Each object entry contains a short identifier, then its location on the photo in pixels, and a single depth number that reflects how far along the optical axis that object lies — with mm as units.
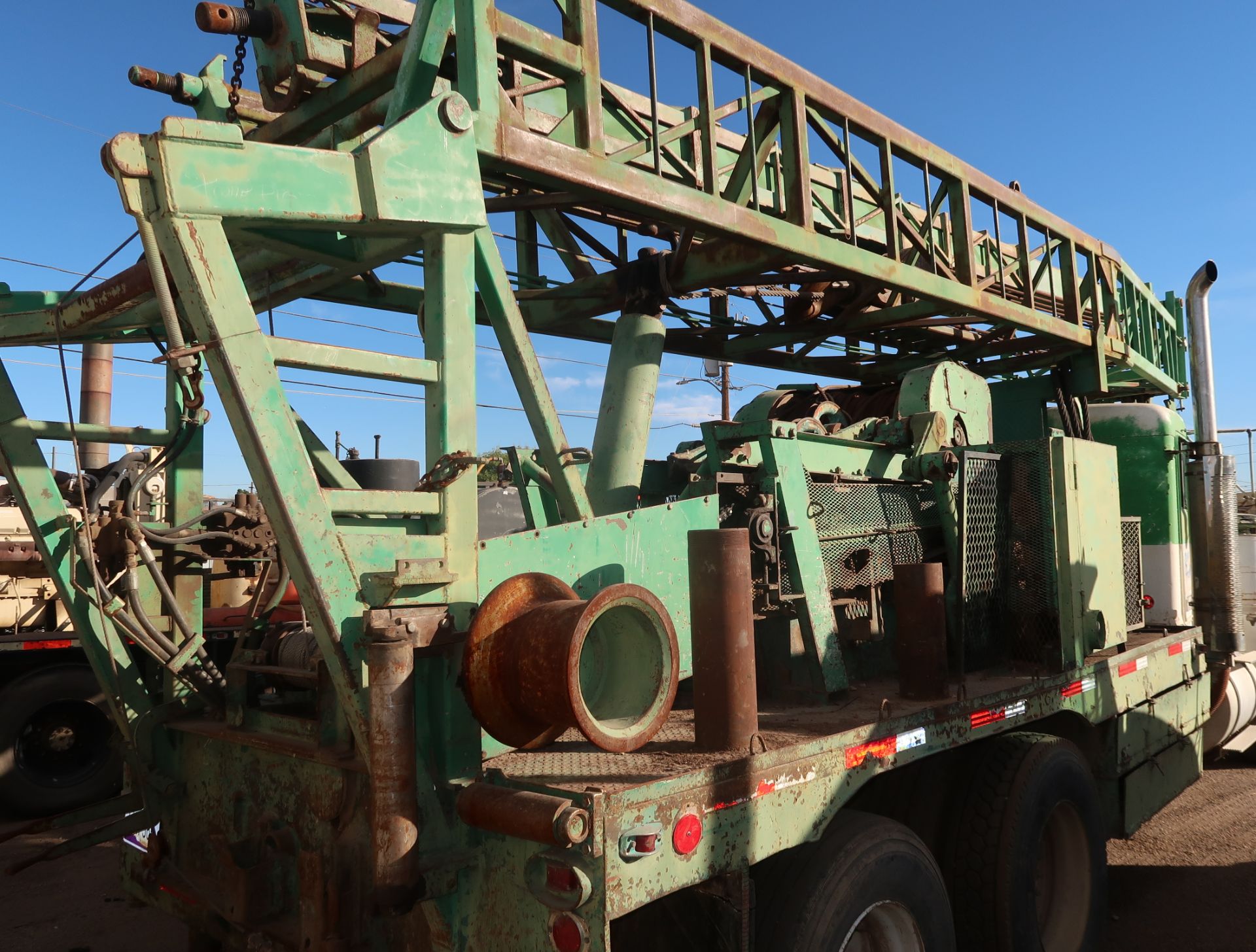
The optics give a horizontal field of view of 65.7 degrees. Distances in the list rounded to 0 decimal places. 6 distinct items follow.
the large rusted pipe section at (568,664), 2588
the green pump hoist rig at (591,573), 2637
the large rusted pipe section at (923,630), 3939
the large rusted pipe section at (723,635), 3031
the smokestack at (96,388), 17281
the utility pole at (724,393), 31625
